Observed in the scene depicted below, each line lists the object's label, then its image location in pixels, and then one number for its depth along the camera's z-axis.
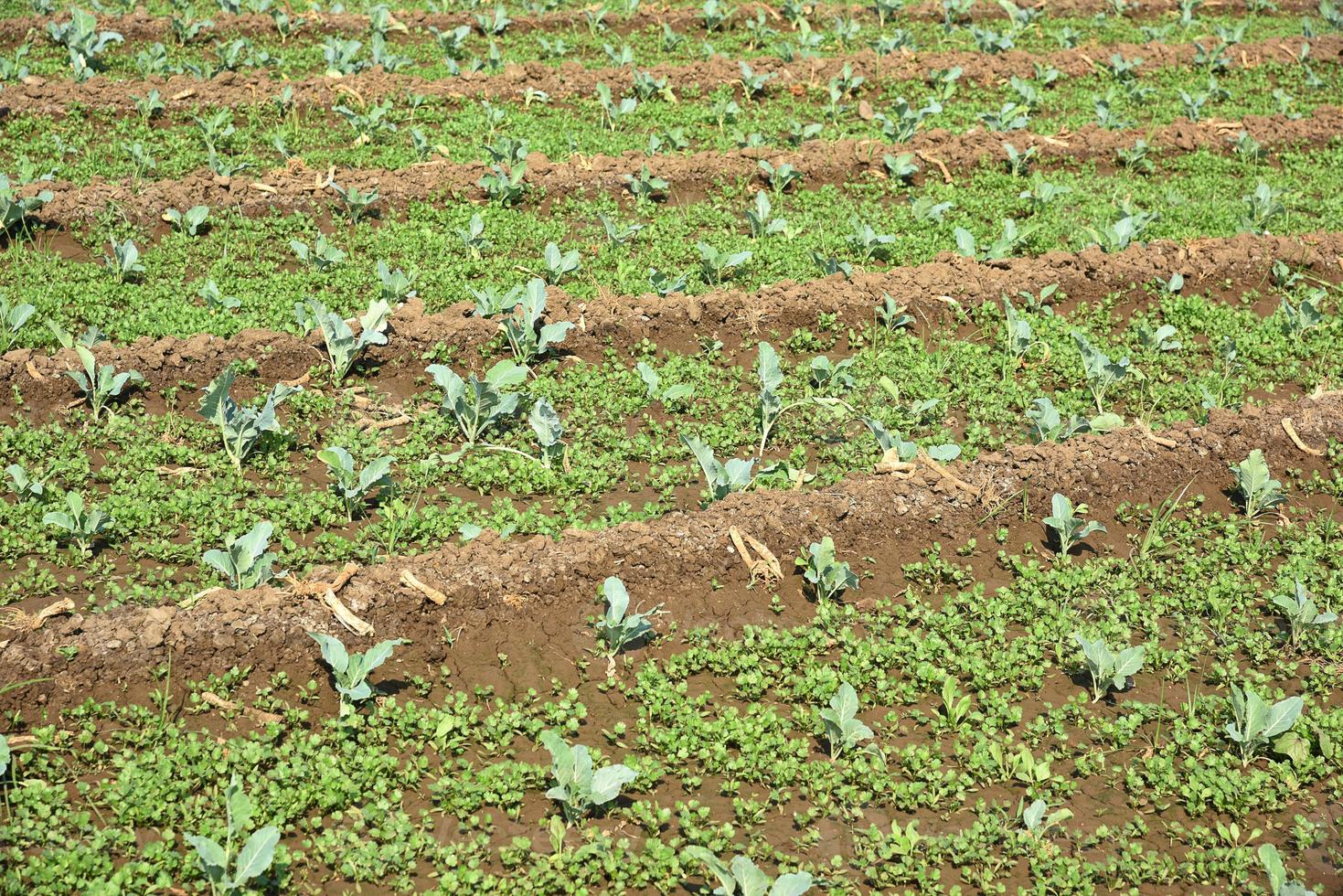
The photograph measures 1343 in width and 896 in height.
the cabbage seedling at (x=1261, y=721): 10.60
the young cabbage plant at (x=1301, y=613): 11.94
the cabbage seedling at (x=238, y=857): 8.43
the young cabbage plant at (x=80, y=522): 11.62
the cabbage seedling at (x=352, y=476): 12.61
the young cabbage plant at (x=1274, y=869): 9.25
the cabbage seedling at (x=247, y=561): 11.27
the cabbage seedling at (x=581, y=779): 9.52
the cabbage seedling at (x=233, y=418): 13.09
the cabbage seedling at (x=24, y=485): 12.22
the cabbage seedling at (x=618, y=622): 11.23
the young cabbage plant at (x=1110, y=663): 11.18
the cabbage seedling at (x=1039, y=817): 9.72
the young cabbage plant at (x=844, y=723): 10.28
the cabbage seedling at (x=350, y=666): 10.29
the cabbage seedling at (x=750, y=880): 8.70
